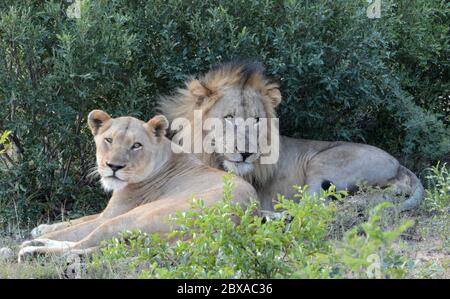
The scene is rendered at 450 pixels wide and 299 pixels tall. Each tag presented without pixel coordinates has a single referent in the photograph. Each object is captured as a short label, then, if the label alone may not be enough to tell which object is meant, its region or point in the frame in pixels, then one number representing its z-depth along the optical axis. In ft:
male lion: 44.16
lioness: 37.04
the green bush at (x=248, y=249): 28.94
